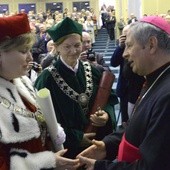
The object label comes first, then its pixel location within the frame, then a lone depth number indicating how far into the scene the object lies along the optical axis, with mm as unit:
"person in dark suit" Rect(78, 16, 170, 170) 1449
